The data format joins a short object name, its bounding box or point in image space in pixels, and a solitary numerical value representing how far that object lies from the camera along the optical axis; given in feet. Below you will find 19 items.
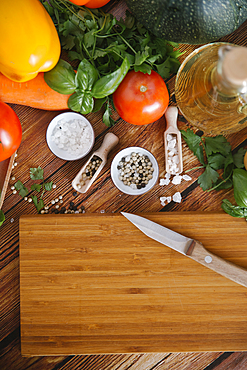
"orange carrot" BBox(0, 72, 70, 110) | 2.85
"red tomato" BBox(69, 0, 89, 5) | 2.49
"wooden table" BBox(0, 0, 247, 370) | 3.02
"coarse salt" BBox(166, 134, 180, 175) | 2.97
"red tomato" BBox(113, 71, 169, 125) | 2.65
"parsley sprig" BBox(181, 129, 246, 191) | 2.94
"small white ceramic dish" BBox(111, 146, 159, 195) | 2.87
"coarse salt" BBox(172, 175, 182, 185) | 3.00
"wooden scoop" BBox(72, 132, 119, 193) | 2.91
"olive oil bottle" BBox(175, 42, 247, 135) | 1.67
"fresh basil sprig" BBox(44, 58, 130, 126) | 2.56
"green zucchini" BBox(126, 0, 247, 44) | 2.19
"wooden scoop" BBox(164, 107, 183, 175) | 2.95
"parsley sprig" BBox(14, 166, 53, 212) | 3.06
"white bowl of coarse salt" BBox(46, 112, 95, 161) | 2.90
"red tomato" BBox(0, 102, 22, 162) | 2.66
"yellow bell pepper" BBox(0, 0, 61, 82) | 2.33
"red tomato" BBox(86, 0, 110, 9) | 2.69
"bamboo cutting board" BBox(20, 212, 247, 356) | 2.90
